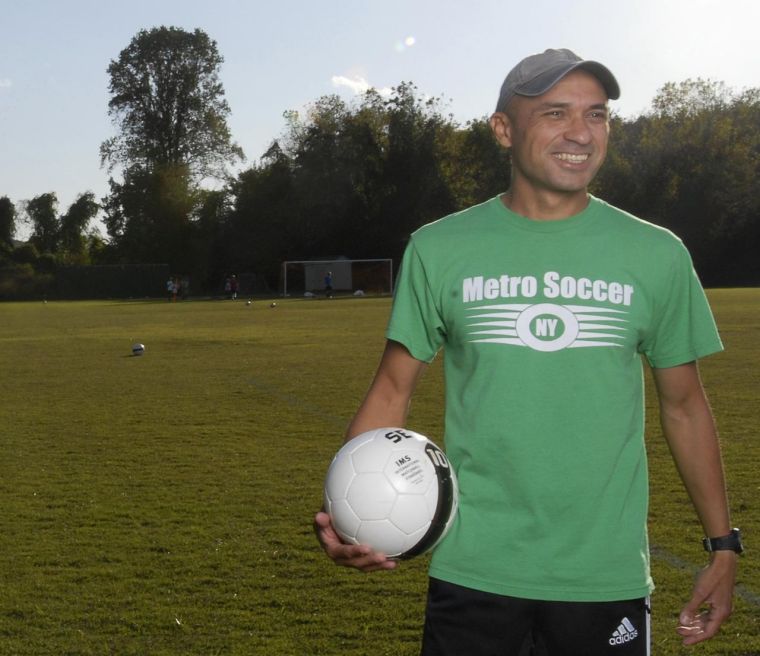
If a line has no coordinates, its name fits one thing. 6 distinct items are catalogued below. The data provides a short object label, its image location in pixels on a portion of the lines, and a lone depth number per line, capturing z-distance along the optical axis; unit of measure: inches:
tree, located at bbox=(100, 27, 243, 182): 2898.6
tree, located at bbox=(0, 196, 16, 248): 3230.8
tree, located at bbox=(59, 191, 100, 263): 3344.0
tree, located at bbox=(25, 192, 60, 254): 3383.4
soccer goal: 2315.5
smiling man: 99.0
